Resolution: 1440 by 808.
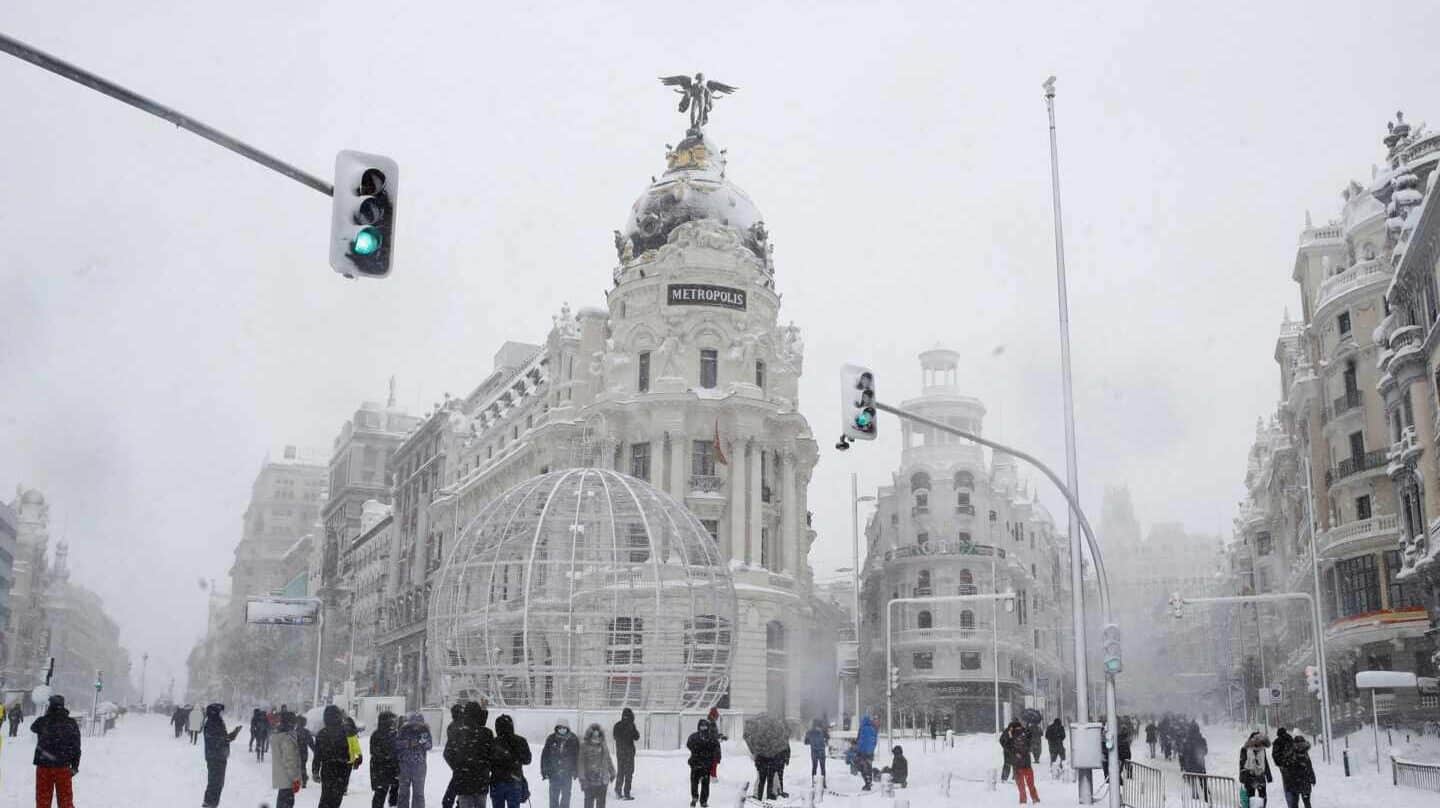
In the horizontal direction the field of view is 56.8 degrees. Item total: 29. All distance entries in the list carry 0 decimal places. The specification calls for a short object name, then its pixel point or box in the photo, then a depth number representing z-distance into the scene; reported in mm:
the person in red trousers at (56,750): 17531
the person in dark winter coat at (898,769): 29969
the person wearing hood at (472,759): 15312
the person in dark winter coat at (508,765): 15683
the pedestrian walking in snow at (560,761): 20609
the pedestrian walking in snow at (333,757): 17395
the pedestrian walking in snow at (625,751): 24653
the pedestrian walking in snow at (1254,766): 22734
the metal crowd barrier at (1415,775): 27953
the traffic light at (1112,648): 22500
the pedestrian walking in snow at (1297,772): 21797
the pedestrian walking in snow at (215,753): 22500
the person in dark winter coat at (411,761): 19234
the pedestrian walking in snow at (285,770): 18547
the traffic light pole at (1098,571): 21406
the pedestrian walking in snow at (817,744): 28875
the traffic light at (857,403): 20953
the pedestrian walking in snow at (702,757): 23125
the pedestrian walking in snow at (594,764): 20875
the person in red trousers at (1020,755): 24906
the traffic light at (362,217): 11117
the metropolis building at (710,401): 59688
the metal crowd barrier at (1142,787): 23350
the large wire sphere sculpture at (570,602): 36406
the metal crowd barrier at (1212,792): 24406
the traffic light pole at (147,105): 9930
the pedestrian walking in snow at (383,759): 18297
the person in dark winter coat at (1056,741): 33844
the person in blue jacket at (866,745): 30562
